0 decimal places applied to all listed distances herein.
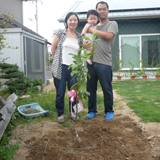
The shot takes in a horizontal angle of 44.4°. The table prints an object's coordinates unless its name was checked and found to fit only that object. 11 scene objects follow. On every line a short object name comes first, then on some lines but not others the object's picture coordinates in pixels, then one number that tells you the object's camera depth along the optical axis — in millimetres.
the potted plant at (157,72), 7993
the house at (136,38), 8133
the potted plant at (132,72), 8123
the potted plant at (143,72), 8025
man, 2750
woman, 2746
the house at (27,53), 5164
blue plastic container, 3071
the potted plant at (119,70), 8211
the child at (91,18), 2615
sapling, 1966
